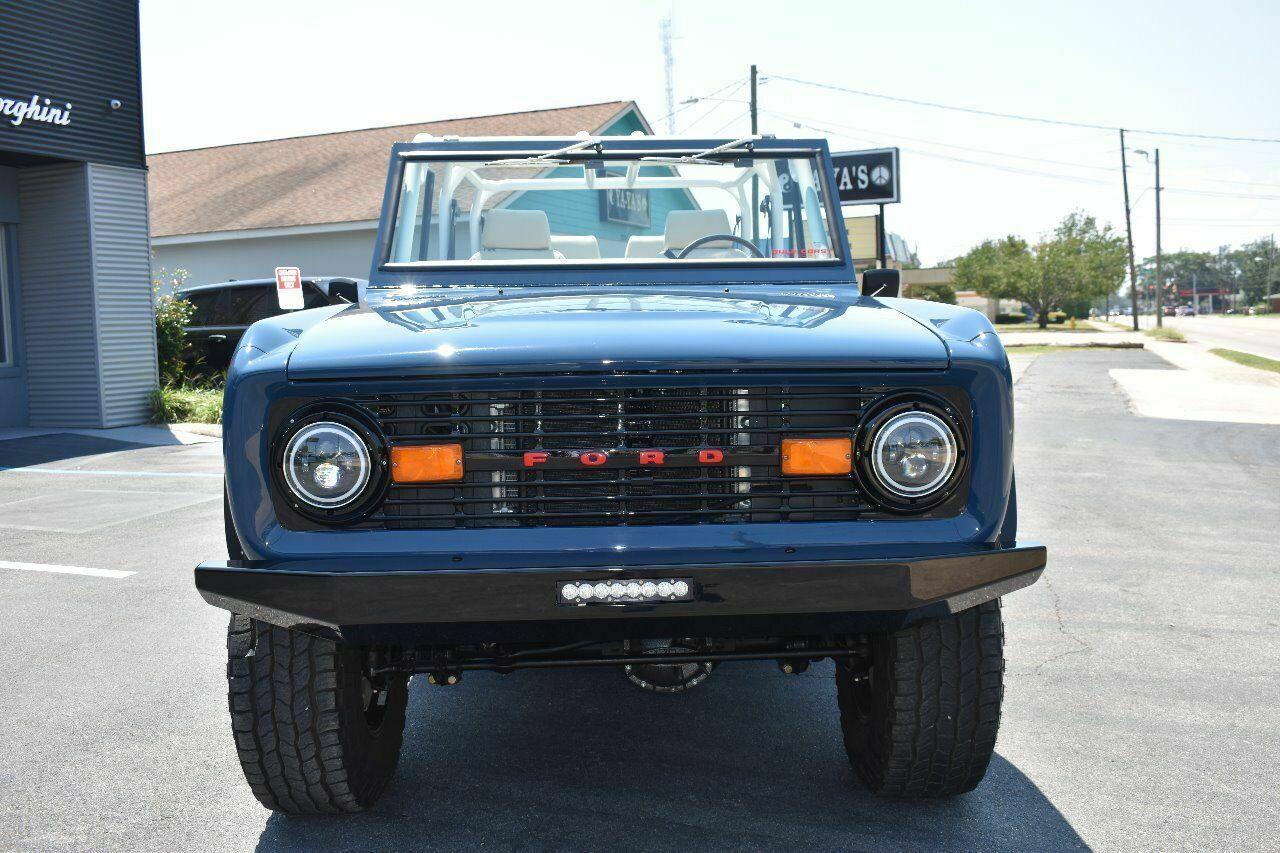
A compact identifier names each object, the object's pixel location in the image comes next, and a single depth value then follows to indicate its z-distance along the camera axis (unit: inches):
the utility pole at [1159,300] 2085.4
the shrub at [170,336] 580.1
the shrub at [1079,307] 2610.7
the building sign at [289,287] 448.8
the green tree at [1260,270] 5290.4
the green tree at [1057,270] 2417.6
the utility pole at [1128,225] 2108.1
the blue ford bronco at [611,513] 97.2
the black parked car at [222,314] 605.9
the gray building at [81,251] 511.2
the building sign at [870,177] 505.7
